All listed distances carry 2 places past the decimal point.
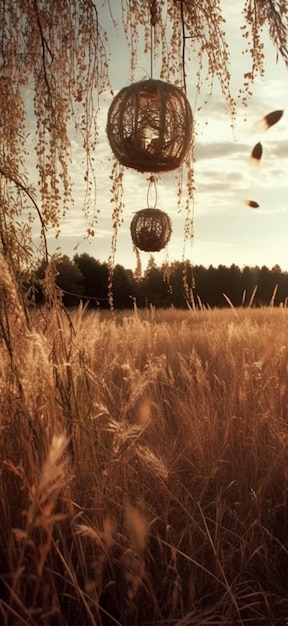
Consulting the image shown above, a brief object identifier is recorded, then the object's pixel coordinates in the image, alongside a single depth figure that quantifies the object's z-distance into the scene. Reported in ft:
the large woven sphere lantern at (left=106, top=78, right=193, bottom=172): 9.96
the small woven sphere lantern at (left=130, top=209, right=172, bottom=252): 13.74
